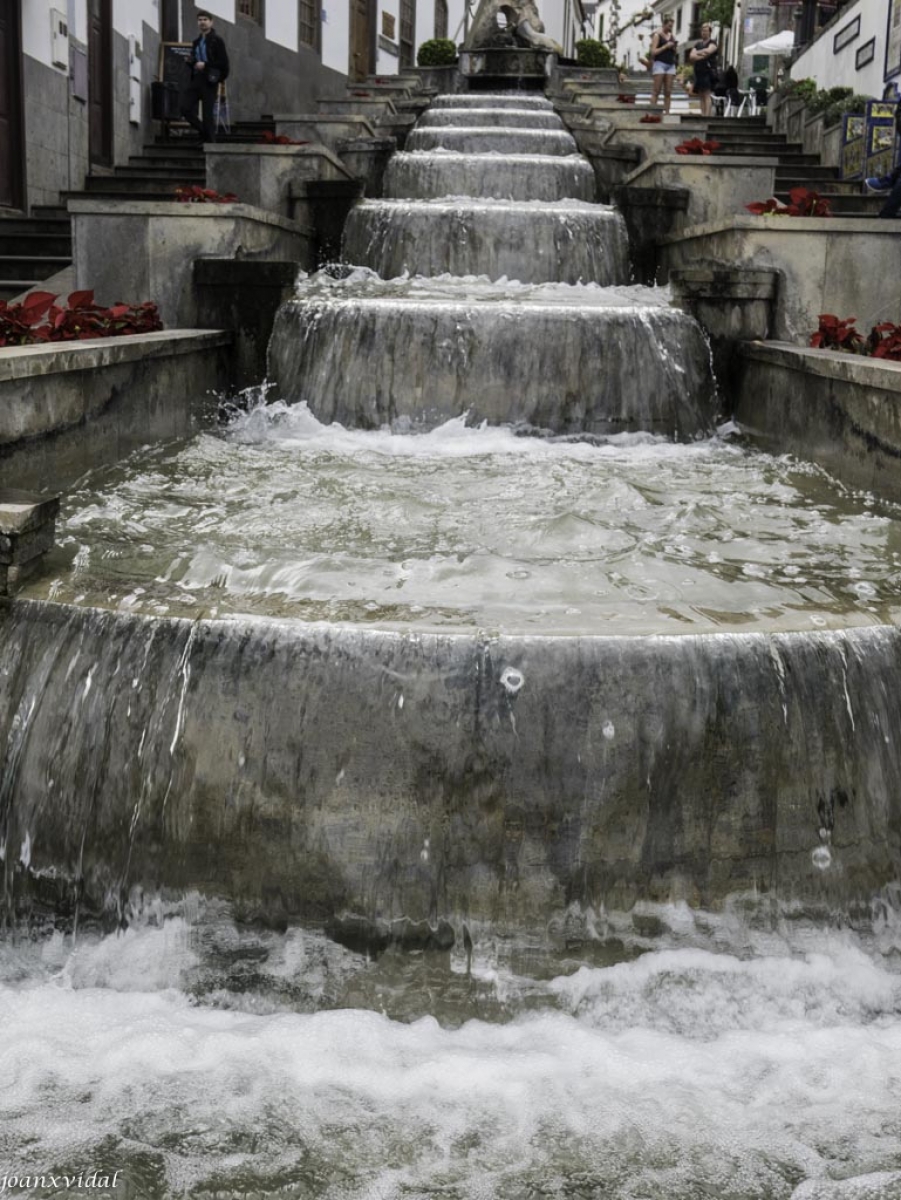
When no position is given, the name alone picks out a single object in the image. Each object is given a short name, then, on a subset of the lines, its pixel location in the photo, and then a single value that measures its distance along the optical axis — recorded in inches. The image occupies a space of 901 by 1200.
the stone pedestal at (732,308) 315.3
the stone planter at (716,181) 417.7
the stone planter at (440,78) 804.6
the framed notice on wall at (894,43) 623.8
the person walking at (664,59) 697.6
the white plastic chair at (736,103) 1037.8
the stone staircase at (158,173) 527.2
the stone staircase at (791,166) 524.4
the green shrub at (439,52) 988.6
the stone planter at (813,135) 634.2
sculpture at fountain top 743.7
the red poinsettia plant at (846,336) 272.1
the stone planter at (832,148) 598.2
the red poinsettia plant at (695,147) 439.2
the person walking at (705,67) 761.6
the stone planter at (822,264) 316.8
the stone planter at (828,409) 236.1
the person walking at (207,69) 599.5
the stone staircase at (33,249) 446.9
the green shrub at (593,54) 1023.6
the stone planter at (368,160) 473.1
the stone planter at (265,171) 410.3
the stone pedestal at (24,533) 158.1
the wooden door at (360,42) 967.0
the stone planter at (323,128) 515.8
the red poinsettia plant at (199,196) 357.7
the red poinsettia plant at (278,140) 434.7
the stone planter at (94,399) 210.7
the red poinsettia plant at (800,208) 336.5
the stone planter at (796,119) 679.1
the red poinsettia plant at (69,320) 240.8
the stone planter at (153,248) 314.2
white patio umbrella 1151.6
